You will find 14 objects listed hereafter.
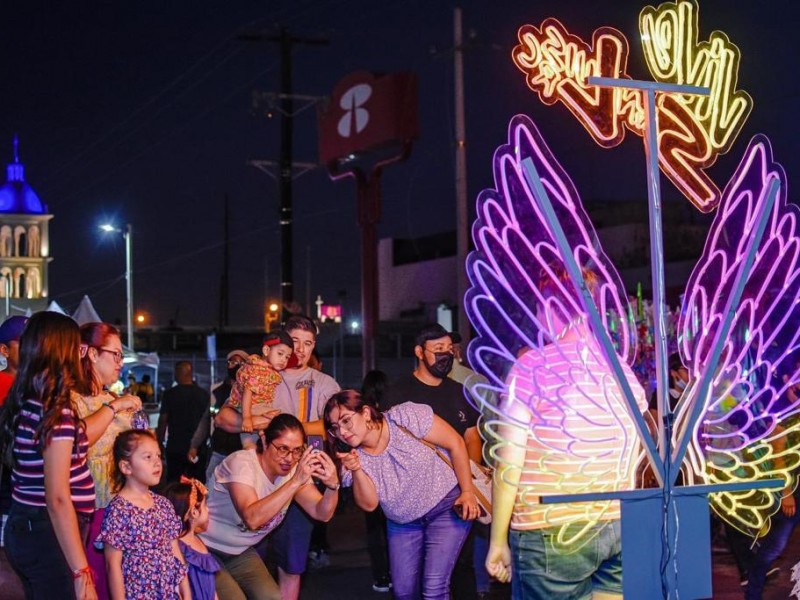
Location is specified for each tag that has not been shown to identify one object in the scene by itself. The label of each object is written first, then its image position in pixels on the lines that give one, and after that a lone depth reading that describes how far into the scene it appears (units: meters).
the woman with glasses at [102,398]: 5.35
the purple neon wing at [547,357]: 3.90
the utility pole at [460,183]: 16.64
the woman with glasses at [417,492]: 5.60
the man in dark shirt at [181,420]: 10.87
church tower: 79.94
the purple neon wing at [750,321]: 3.98
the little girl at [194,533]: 5.38
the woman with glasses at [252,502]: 5.65
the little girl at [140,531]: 4.94
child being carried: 7.20
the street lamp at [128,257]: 35.12
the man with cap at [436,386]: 6.68
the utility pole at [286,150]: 23.98
